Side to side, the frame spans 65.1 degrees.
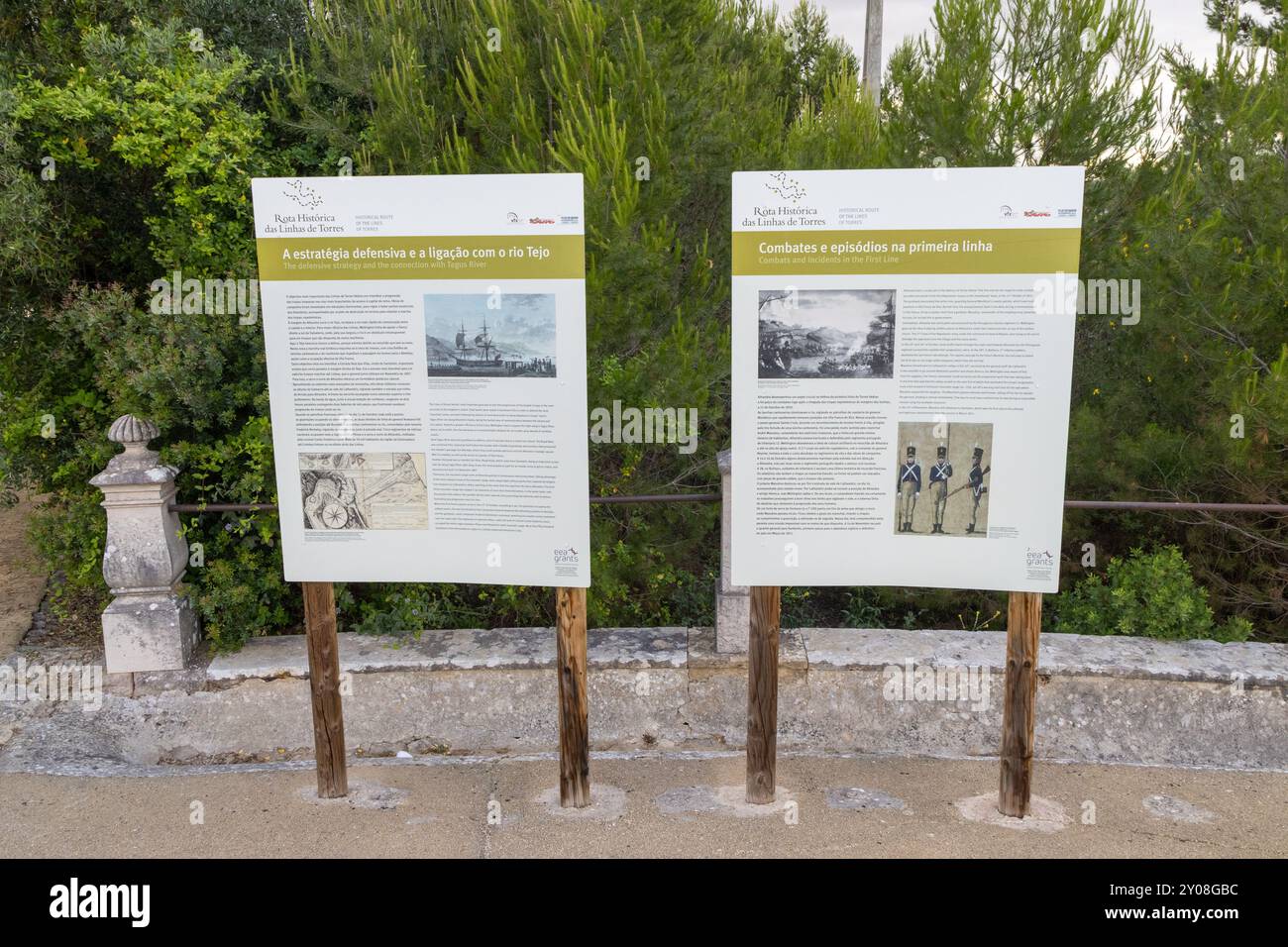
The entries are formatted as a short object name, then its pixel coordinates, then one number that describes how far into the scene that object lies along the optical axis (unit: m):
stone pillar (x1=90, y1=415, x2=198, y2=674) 4.98
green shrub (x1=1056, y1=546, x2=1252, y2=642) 5.22
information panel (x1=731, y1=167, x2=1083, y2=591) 3.75
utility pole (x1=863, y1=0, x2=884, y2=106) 16.34
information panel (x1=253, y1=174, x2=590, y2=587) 3.86
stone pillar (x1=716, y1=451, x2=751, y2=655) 5.01
